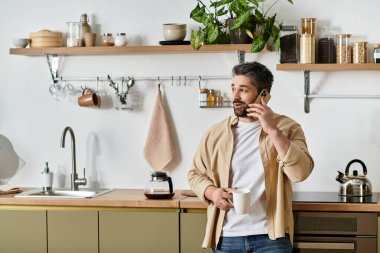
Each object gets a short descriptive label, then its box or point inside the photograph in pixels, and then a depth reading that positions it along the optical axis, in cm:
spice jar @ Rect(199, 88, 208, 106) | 469
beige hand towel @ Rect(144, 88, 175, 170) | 477
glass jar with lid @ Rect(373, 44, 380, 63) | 443
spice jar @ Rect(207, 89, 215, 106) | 469
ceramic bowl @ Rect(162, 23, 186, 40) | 458
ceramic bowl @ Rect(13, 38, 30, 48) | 478
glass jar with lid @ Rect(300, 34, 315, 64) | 443
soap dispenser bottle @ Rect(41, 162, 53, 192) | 477
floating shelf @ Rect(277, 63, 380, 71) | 438
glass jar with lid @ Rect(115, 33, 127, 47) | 470
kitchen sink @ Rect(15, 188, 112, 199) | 464
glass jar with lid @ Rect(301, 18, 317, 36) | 451
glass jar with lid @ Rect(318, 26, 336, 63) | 446
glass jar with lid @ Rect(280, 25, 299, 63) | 449
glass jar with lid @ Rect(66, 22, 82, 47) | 476
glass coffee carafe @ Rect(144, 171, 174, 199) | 439
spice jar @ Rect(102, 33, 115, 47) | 471
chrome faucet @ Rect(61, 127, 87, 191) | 479
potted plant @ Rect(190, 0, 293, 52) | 441
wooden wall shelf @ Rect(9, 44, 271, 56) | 447
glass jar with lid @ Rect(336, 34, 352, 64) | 443
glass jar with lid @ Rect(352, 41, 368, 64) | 442
